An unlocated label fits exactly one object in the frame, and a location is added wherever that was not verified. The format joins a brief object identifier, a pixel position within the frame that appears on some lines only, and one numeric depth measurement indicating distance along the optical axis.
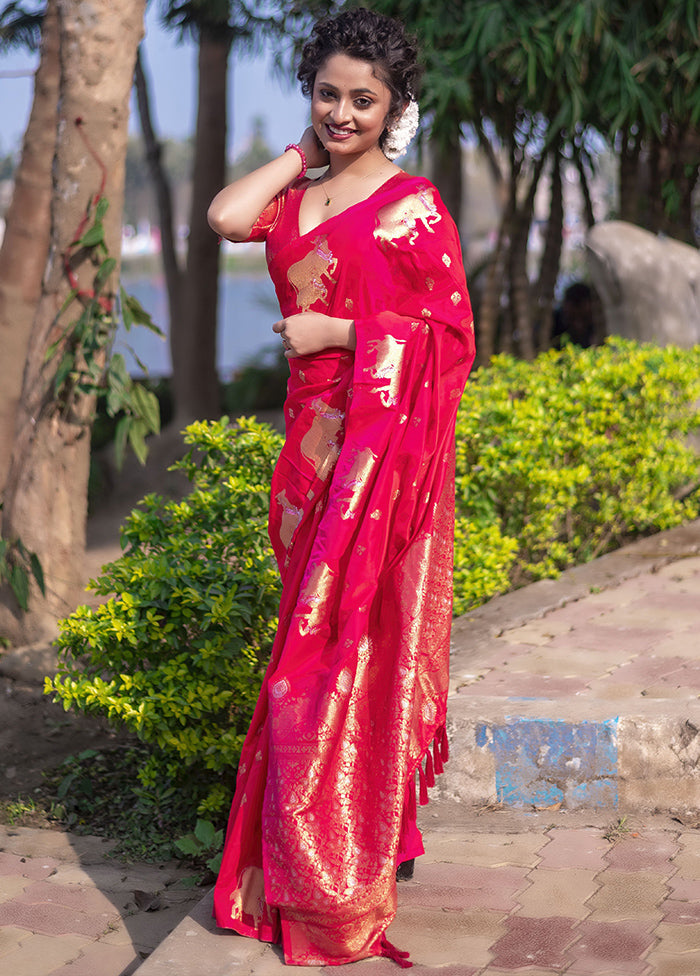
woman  2.38
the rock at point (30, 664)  4.96
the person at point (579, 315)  8.64
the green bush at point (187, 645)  3.38
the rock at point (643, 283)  6.80
